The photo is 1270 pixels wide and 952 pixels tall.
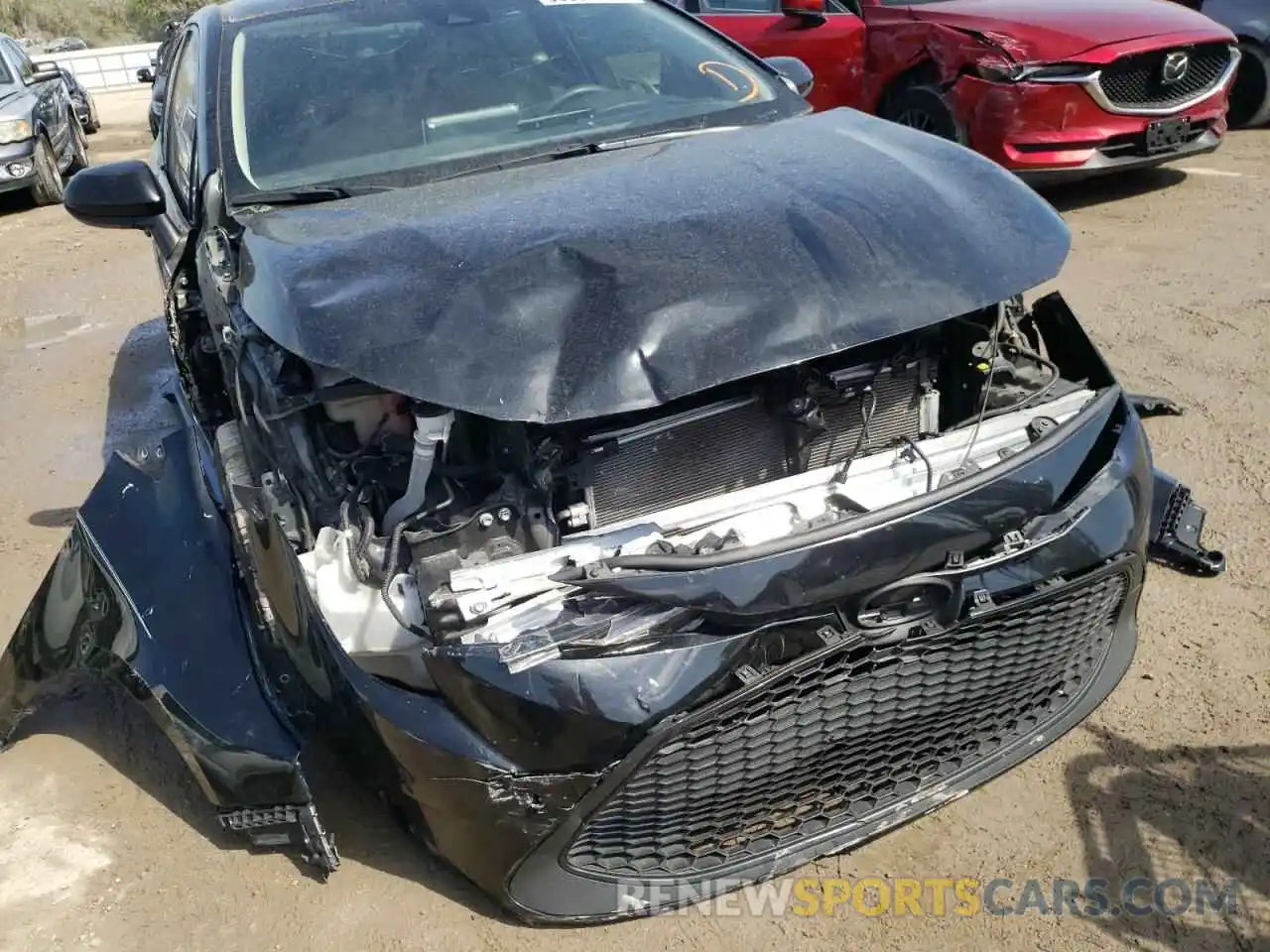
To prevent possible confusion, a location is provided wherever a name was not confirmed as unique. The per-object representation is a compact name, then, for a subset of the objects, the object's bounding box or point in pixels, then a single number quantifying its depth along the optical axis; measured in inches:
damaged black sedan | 74.4
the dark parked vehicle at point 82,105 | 460.6
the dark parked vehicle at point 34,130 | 339.3
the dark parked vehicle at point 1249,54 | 306.0
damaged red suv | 227.6
